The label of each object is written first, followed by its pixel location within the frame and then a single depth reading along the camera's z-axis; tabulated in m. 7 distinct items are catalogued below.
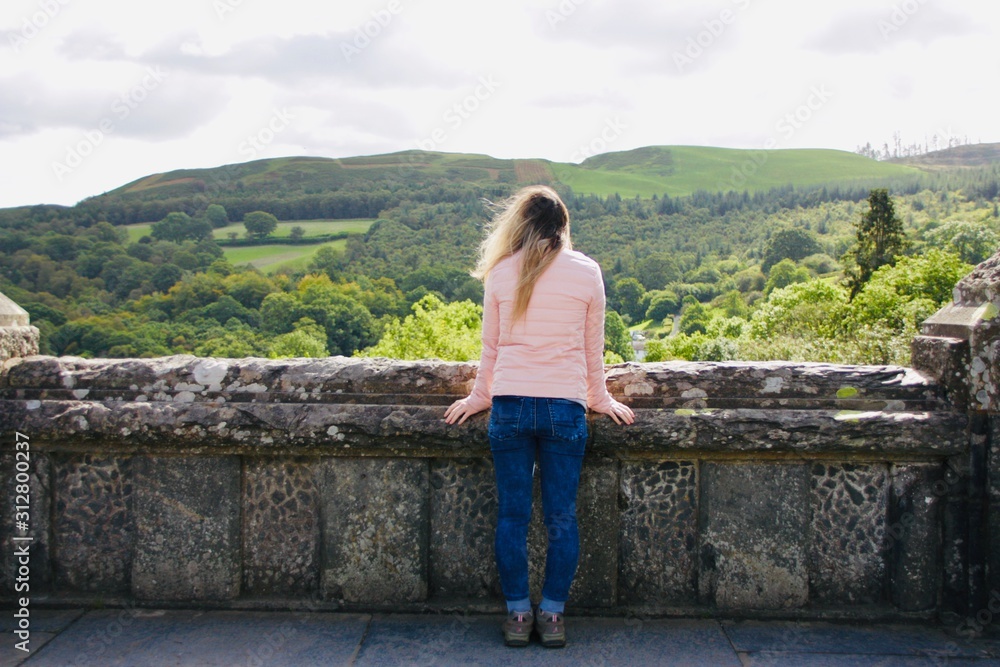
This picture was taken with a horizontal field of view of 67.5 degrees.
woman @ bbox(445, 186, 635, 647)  2.74
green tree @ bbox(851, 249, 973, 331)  46.34
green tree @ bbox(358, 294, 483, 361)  53.94
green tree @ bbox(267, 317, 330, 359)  55.91
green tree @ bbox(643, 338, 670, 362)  72.56
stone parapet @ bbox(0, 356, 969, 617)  2.94
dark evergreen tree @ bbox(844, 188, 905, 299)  55.47
